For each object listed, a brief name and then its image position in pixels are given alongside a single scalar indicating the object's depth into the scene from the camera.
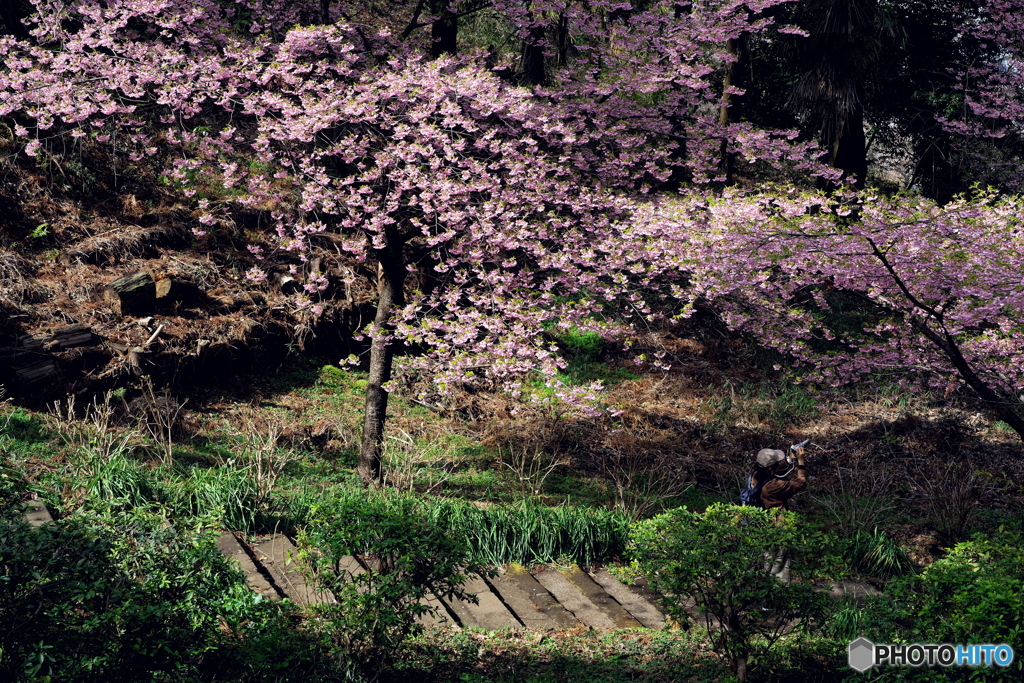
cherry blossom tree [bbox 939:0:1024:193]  14.56
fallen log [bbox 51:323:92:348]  8.92
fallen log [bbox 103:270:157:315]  9.91
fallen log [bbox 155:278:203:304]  10.39
